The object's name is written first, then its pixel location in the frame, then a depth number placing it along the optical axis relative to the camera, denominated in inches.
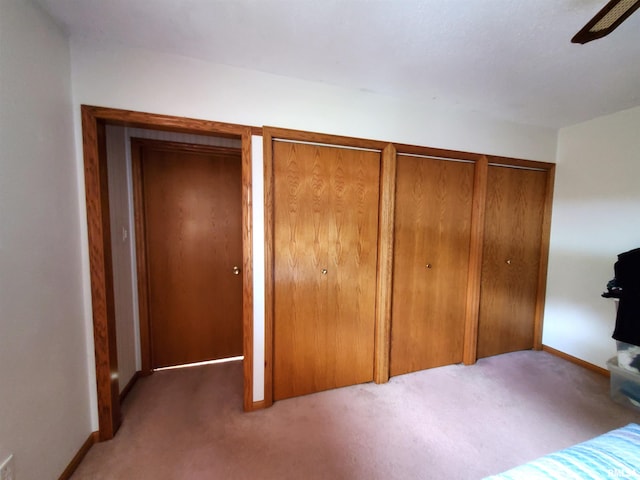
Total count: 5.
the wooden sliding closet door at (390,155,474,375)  78.2
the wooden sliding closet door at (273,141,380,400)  66.8
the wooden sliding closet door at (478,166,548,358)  88.9
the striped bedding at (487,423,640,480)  27.5
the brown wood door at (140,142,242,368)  79.5
